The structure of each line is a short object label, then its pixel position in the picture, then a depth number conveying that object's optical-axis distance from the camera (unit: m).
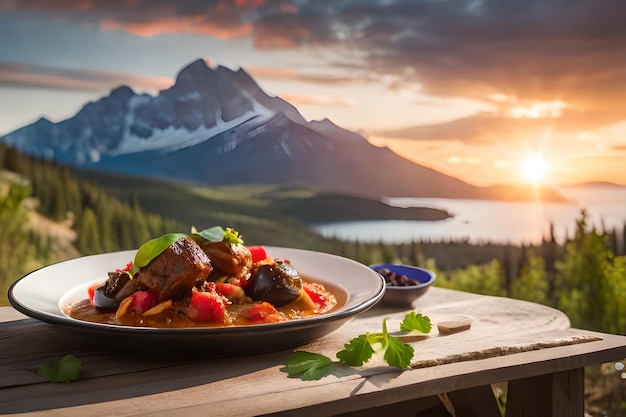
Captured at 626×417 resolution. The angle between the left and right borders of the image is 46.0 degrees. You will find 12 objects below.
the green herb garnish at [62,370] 0.45
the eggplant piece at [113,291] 0.55
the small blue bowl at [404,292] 0.67
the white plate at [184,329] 0.46
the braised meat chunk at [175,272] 0.53
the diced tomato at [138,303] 0.52
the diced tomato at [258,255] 0.65
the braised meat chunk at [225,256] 0.58
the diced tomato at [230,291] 0.56
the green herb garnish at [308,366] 0.46
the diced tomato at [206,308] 0.51
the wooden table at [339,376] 0.42
